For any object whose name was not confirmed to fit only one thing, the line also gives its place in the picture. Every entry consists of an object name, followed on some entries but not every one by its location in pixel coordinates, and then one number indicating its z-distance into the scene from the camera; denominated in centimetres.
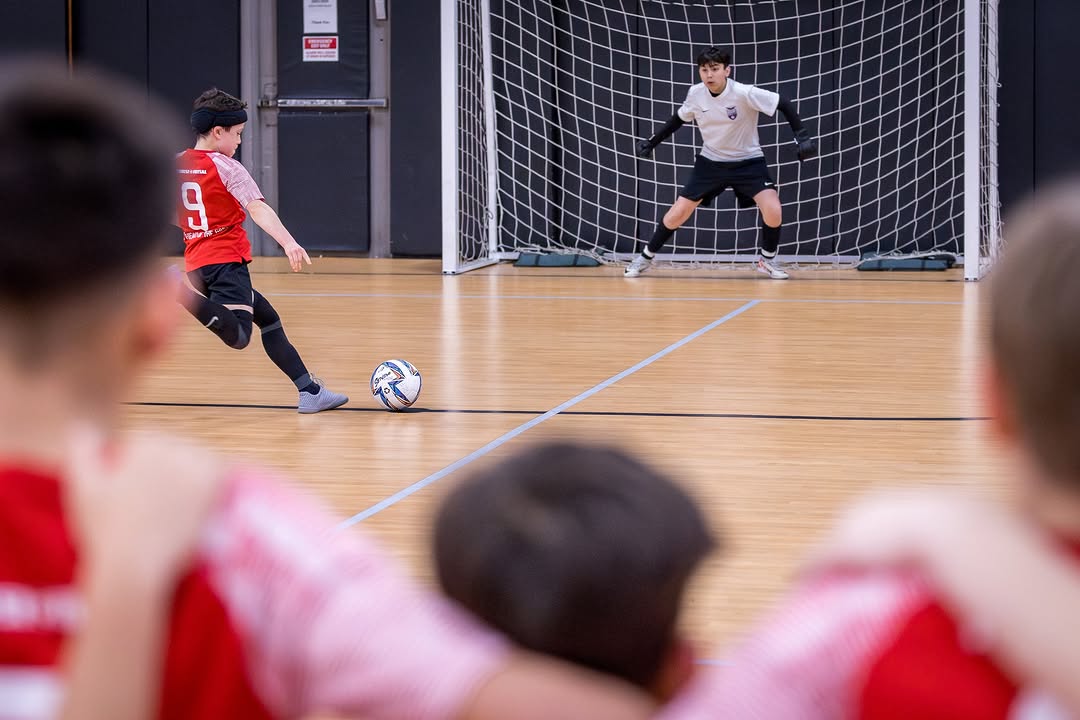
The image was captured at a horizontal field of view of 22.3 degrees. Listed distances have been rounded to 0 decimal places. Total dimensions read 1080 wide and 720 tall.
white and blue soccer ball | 901
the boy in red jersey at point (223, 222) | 956
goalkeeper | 1852
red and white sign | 2284
